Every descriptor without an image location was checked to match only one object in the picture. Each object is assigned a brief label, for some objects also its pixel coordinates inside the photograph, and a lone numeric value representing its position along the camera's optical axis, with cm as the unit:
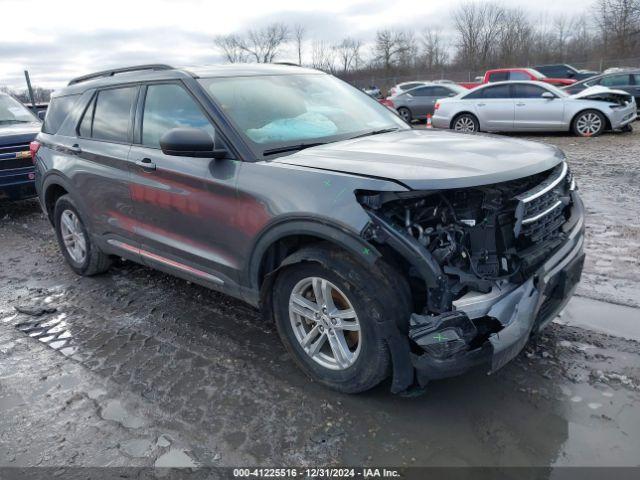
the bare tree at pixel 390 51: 6006
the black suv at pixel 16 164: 758
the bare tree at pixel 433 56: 5878
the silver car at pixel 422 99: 1830
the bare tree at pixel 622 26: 4262
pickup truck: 1786
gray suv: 259
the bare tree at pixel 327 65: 6310
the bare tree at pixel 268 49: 6280
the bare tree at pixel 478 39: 5536
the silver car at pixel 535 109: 1248
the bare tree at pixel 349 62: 6512
